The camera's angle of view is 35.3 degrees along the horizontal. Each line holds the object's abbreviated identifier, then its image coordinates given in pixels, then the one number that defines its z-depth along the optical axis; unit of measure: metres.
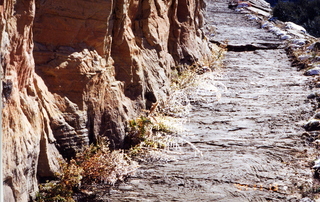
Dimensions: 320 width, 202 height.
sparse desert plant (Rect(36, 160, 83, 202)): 4.44
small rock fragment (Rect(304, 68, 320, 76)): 9.68
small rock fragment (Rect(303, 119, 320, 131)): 6.64
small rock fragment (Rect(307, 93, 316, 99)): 8.16
